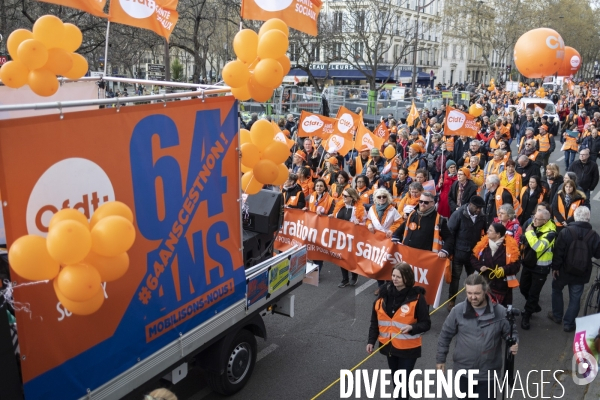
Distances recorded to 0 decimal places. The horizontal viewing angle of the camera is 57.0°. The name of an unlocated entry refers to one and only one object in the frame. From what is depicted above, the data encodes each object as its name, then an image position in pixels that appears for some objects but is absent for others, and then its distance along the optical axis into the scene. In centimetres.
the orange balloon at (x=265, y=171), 570
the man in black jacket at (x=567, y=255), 680
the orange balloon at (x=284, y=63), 535
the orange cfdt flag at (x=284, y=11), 672
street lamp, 3338
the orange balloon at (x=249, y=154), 563
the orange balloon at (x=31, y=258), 301
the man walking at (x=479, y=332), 450
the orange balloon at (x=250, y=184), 589
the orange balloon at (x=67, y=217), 313
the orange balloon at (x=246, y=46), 530
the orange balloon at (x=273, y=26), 544
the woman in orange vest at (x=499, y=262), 630
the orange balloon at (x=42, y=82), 546
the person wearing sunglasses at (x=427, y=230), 726
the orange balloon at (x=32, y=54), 532
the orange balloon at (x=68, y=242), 298
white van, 2972
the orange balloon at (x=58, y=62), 562
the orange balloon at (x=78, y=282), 309
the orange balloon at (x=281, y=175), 588
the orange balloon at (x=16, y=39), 581
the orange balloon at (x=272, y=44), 514
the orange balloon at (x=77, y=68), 630
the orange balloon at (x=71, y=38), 578
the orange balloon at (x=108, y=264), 323
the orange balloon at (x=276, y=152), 577
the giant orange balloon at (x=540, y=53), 1961
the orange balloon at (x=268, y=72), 512
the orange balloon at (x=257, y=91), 520
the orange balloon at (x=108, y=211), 330
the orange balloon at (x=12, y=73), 543
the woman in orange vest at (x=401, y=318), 486
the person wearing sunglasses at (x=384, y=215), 795
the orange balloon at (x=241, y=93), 509
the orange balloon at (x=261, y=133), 570
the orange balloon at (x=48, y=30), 559
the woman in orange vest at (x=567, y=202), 880
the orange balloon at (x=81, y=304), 318
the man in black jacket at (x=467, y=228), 707
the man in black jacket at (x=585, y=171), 1171
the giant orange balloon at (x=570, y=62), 2706
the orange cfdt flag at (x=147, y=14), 695
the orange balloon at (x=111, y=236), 316
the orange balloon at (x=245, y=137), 578
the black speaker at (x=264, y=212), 671
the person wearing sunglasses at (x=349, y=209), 828
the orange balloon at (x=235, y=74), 500
